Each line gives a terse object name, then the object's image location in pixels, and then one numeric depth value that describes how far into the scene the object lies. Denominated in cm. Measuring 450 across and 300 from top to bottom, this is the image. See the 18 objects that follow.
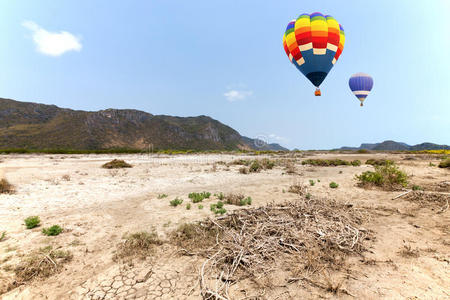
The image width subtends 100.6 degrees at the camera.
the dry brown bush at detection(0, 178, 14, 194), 1053
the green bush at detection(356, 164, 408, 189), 1138
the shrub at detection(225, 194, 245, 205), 916
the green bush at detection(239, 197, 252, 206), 900
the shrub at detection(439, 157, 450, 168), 1894
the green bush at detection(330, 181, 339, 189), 1239
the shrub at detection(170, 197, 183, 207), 907
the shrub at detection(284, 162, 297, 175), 1928
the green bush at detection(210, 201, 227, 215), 764
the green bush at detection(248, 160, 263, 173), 2123
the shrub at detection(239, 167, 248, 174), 1998
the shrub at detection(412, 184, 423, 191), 1029
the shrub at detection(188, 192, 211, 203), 962
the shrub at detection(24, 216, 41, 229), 636
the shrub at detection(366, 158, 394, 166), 2465
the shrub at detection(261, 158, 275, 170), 2359
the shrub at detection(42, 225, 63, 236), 588
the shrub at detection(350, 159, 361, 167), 2525
